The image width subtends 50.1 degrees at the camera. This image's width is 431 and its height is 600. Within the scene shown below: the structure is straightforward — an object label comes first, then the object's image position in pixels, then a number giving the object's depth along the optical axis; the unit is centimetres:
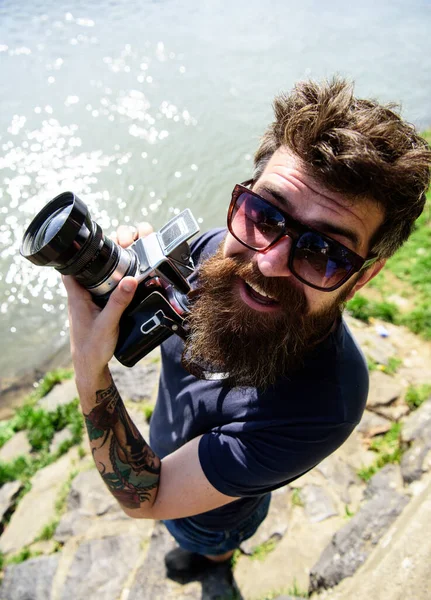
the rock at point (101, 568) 260
